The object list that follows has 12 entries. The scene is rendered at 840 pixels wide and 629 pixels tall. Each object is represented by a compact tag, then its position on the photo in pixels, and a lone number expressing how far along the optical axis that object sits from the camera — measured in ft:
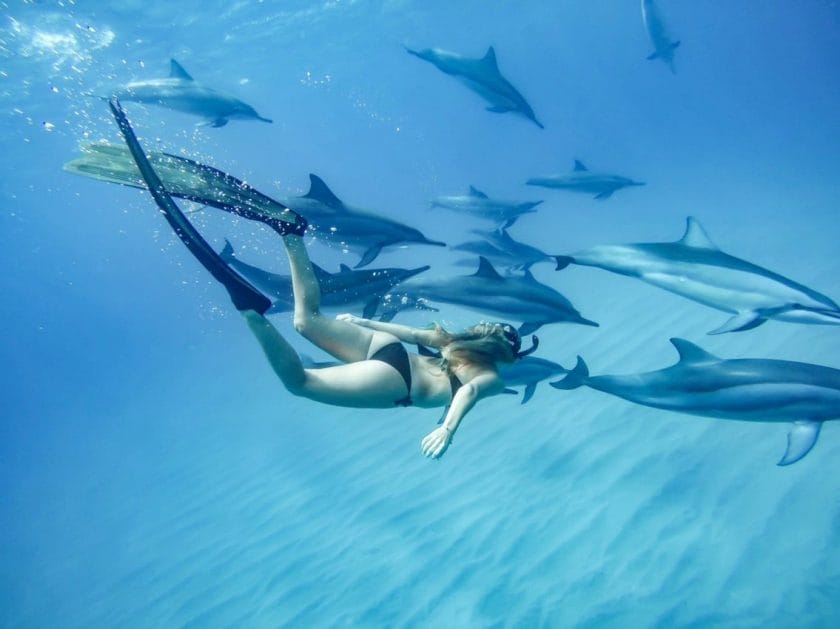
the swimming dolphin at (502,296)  23.35
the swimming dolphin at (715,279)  18.54
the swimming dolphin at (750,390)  14.89
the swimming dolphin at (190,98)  33.45
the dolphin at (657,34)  48.26
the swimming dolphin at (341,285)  23.34
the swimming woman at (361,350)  9.57
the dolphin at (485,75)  33.35
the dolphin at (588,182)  39.47
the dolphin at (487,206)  37.37
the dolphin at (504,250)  31.55
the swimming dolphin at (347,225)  25.08
